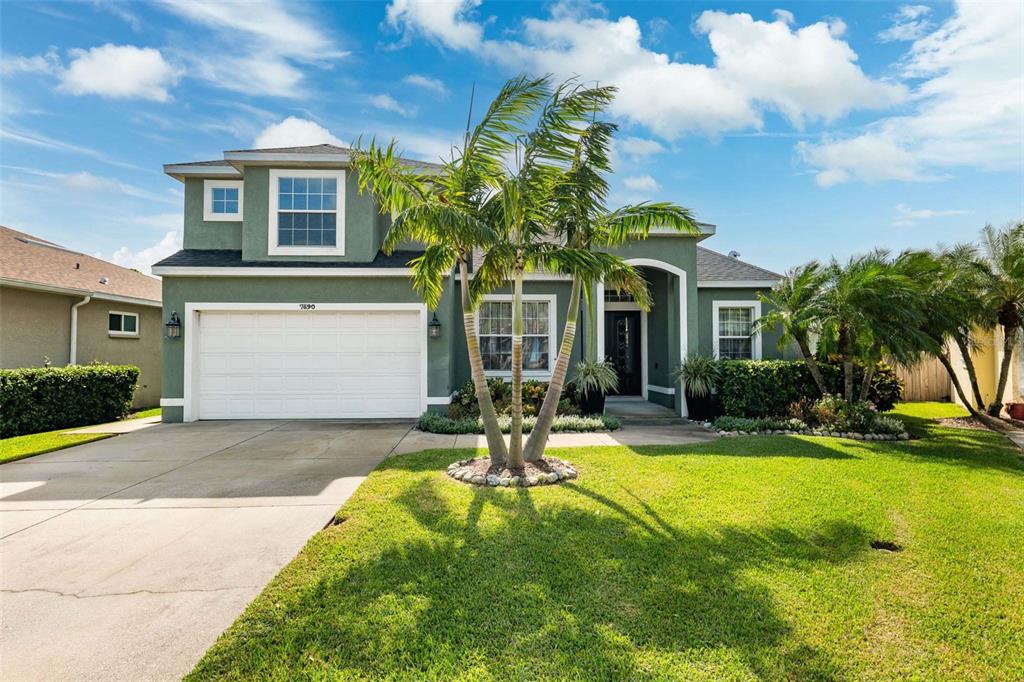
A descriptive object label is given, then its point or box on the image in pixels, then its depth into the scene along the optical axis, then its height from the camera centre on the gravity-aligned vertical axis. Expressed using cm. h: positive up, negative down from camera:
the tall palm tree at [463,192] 547 +204
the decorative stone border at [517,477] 558 -159
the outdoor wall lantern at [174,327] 1010 +49
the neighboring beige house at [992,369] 1127 -48
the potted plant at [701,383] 1012 -73
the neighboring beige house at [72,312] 1060 +98
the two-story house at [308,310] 1022 +92
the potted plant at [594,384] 995 -73
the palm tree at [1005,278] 976 +158
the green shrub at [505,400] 1010 -113
